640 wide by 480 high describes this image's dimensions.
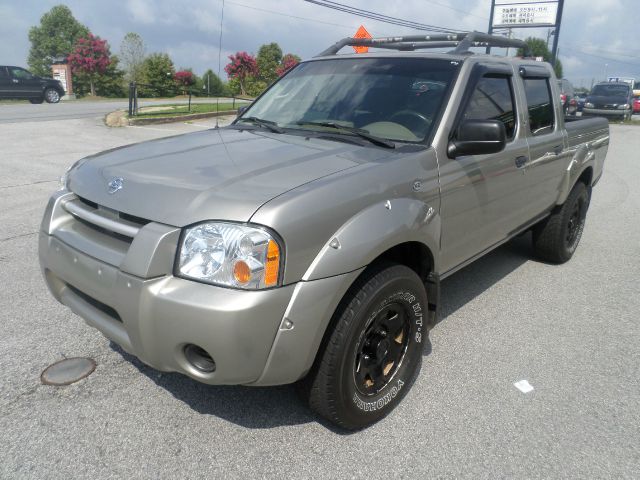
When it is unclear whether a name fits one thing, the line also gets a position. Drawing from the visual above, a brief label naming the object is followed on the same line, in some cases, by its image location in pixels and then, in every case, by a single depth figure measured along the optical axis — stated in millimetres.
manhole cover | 2916
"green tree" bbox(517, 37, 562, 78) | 57294
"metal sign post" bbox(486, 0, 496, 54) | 31628
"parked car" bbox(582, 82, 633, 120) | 26438
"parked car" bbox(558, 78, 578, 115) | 18067
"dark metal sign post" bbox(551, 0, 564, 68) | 29466
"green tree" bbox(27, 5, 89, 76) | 68688
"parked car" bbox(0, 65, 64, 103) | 25250
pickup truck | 2086
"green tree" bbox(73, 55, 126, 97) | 40750
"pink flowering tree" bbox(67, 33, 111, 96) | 39625
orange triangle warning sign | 13951
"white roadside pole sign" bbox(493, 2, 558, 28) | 30141
